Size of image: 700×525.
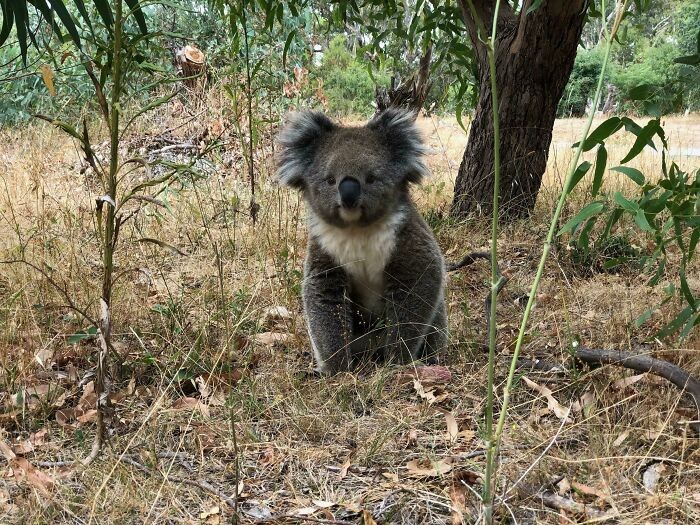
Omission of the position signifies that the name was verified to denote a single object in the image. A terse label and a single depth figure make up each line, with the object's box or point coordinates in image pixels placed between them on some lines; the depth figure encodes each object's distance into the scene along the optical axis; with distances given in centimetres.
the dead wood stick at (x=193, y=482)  209
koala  323
